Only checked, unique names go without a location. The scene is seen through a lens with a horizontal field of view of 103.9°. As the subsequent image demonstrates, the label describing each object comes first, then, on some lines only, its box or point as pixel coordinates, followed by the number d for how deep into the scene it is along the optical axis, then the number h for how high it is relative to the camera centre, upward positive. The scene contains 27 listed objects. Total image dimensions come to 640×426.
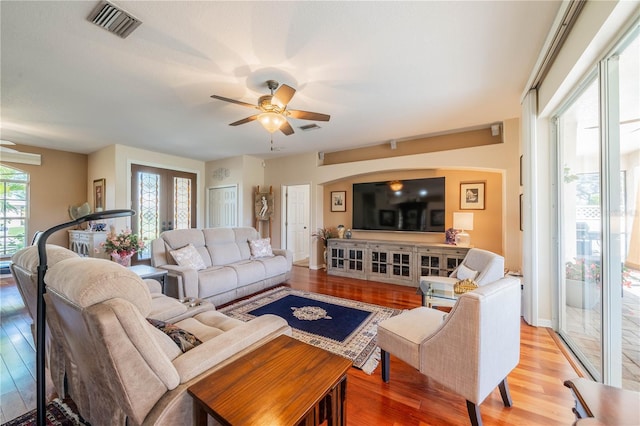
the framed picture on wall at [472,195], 4.21 +0.31
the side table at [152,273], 2.79 -0.69
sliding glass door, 1.50 -0.01
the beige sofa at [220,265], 3.05 -0.79
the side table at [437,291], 2.45 -0.83
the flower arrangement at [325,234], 5.51 -0.47
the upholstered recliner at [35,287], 1.39 -0.45
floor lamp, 1.13 -0.48
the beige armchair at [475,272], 2.53 -0.64
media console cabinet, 4.09 -0.84
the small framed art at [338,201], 5.61 +0.26
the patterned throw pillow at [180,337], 1.19 -0.61
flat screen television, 4.49 +0.14
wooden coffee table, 0.80 -0.63
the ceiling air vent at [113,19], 1.69 +1.37
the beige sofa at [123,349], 0.87 -0.54
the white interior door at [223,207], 6.10 +0.14
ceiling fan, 2.61 +1.06
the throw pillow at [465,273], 2.78 -0.69
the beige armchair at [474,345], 1.34 -0.79
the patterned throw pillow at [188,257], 3.31 -0.61
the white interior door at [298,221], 6.55 -0.23
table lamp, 4.04 -0.21
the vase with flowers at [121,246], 2.72 -0.37
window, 4.87 +0.05
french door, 5.43 +0.28
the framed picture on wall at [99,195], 5.26 +0.37
